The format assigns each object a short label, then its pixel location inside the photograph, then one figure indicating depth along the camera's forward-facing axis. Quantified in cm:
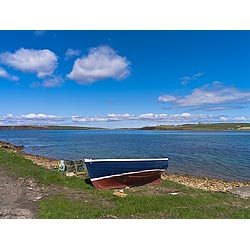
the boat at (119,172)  1185
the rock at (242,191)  1127
